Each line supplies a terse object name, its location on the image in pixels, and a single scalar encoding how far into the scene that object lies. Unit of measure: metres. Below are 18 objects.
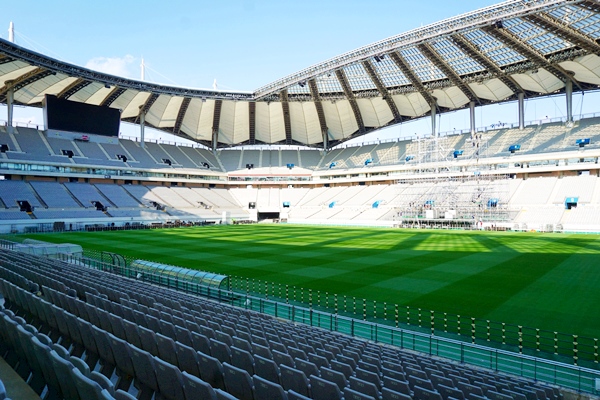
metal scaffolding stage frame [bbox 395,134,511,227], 57.66
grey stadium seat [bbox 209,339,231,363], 6.23
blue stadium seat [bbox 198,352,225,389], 5.21
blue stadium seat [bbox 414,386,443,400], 5.50
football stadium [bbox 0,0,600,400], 6.38
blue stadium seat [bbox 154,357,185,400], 4.41
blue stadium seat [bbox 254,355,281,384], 5.61
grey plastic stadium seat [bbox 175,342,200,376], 5.56
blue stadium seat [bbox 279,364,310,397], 5.18
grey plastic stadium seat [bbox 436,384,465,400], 5.88
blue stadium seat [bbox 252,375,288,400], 4.33
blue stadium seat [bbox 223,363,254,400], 4.73
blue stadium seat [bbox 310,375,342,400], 4.83
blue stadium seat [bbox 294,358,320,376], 5.91
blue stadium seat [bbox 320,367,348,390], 5.58
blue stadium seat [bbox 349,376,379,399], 5.23
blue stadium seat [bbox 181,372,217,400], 3.91
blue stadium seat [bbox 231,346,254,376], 5.86
